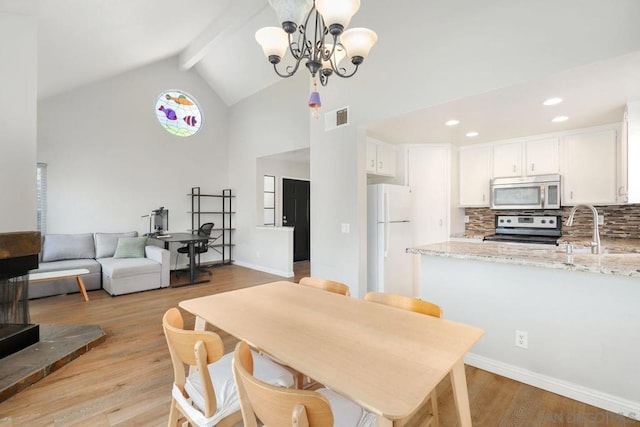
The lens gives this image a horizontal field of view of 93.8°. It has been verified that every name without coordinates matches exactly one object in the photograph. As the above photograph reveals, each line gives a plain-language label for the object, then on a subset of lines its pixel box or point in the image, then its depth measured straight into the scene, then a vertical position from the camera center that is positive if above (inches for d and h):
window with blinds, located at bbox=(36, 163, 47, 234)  187.8 +11.0
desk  190.7 -16.0
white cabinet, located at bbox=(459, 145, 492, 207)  162.2 +21.4
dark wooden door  270.7 +1.3
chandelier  61.4 +41.1
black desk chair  219.1 -14.7
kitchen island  72.3 -27.7
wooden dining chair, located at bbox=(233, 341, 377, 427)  32.3 -21.5
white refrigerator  139.2 -10.7
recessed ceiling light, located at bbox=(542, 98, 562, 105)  99.7 +38.1
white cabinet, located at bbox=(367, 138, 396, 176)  146.4 +29.0
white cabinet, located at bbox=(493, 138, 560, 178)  141.3 +27.8
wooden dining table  36.4 -20.9
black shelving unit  256.7 -4.0
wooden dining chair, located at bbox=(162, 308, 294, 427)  45.8 -30.2
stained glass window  241.3 +85.0
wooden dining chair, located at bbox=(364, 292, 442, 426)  64.0 -20.8
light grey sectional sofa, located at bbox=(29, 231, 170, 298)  168.4 -28.8
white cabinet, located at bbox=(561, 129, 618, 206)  126.4 +20.2
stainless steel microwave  140.6 +10.5
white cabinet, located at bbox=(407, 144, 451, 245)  162.9 +12.5
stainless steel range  146.3 -7.8
